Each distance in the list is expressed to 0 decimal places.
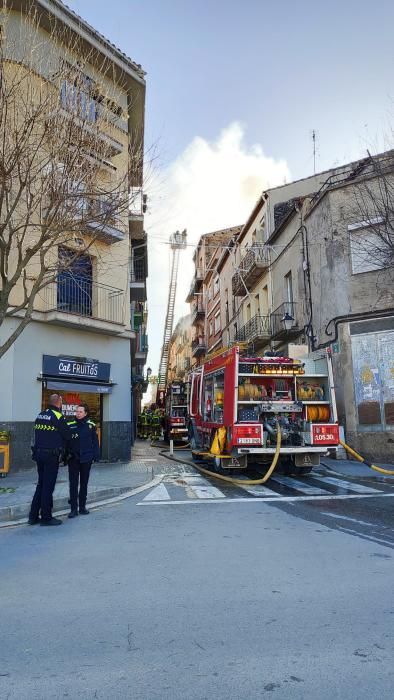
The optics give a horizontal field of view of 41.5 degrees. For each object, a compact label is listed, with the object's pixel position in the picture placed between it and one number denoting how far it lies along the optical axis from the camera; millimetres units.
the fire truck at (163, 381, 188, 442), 24922
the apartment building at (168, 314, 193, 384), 58334
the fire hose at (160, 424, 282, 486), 10870
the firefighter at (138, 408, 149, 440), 35656
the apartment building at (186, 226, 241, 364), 40000
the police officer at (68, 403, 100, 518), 7938
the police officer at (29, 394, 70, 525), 7246
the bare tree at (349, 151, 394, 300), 13289
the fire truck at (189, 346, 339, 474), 11445
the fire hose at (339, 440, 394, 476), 11953
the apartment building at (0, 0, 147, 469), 10688
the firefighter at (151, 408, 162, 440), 34219
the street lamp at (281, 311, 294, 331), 19906
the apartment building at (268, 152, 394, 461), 15070
